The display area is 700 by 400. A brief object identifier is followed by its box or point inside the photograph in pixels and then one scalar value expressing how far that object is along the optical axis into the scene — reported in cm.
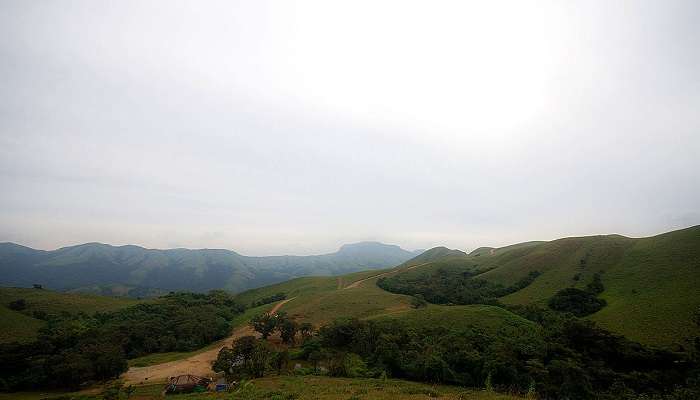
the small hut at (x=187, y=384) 3422
